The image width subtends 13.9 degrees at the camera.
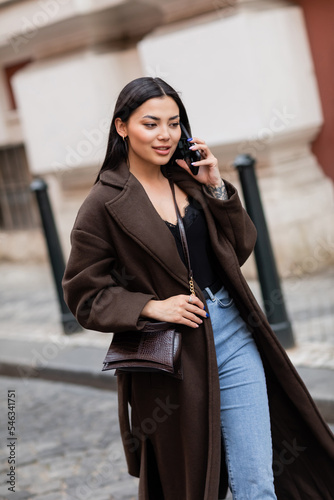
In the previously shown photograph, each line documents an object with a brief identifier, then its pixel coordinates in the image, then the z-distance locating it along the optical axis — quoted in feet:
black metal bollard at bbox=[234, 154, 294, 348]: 30.27
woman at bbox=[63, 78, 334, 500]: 14.85
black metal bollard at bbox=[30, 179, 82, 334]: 40.02
